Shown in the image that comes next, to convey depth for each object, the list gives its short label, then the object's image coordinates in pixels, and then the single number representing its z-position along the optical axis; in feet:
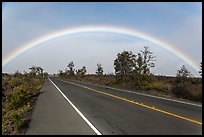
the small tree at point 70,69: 231.77
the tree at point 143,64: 74.75
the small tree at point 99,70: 177.74
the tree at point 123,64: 91.31
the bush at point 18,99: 34.07
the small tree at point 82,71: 219.91
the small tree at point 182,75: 77.38
